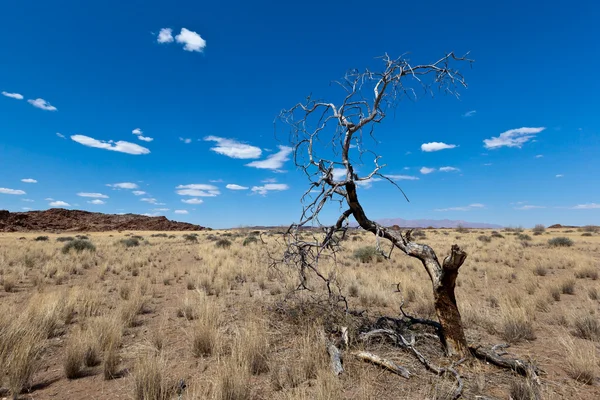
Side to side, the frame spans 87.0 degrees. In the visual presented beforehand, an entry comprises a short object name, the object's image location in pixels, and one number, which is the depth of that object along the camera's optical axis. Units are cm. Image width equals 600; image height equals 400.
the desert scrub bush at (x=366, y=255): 1650
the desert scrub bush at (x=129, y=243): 2629
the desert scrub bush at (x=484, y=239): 2760
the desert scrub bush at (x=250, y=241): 2597
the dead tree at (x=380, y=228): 440
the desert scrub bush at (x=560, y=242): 2245
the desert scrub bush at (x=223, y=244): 2414
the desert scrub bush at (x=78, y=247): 1909
